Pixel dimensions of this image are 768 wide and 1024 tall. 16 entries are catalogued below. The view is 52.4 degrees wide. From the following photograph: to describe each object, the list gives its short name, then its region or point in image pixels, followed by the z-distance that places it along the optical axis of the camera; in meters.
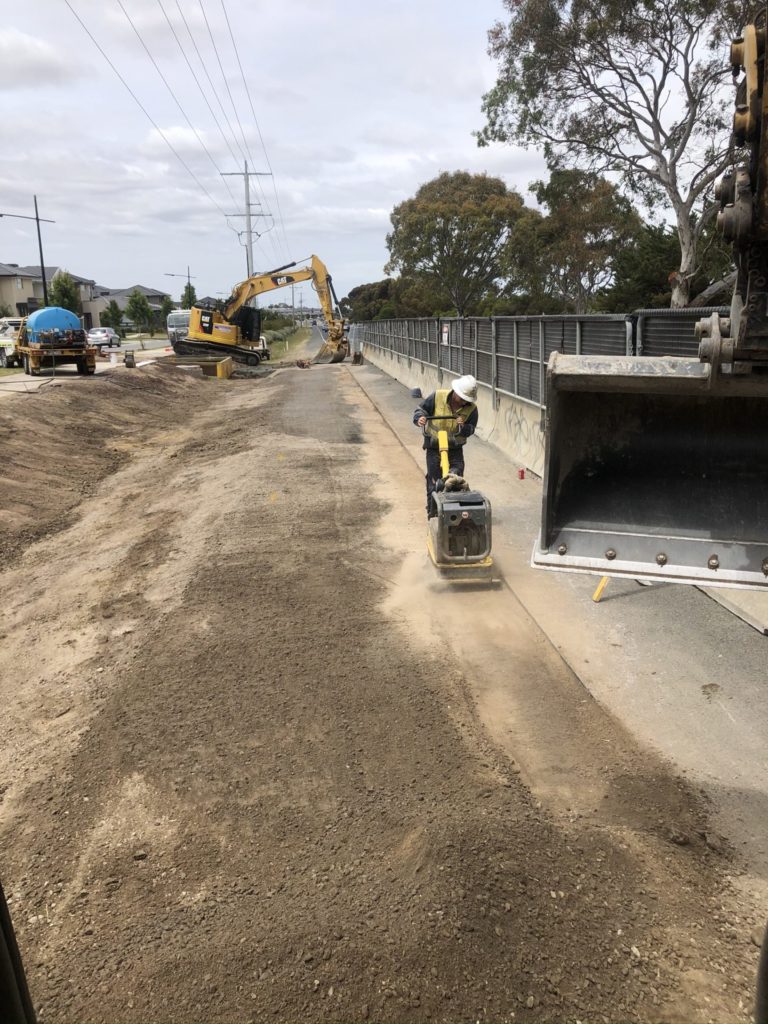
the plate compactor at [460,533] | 6.94
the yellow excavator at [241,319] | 36.62
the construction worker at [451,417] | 7.84
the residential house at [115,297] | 109.12
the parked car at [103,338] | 56.31
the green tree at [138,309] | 100.56
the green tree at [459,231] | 49.69
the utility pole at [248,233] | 70.62
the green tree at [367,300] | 86.12
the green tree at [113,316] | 92.97
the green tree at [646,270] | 35.44
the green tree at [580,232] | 30.33
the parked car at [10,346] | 36.21
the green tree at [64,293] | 71.69
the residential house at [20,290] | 88.44
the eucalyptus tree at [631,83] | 23.72
